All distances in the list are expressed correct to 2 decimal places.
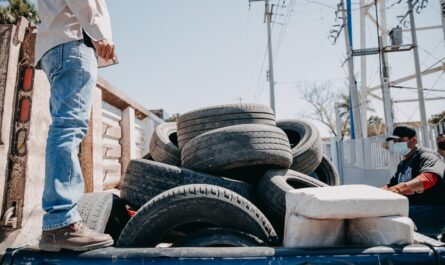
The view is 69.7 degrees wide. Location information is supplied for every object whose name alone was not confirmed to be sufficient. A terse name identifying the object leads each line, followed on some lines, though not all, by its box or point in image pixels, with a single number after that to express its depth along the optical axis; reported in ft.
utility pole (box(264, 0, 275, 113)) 69.44
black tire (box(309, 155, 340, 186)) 13.34
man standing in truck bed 4.91
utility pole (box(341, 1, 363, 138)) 54.85
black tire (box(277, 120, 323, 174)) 10.58
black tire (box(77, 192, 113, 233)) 6.11
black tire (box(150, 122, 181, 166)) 10.53
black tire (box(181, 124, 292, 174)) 8.26
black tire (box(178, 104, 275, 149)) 10.28
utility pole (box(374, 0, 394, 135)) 41.14
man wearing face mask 9.16
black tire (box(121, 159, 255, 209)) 7.54
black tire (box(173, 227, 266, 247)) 5.40
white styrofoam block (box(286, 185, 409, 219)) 4.77
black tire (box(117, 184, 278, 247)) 5.53
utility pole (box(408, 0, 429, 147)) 43.11
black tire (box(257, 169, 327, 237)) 7.16
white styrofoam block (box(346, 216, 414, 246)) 4.97
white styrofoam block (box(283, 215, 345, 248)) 4.97
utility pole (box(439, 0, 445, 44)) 25.95
